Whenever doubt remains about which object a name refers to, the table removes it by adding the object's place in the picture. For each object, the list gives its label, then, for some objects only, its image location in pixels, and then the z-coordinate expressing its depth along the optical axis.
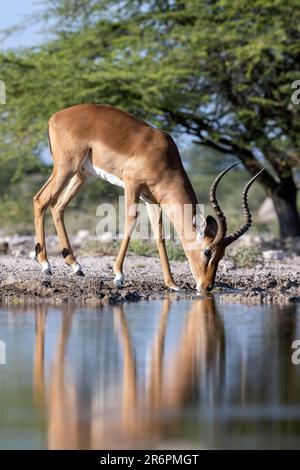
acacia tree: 16.77
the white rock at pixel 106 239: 14.19
